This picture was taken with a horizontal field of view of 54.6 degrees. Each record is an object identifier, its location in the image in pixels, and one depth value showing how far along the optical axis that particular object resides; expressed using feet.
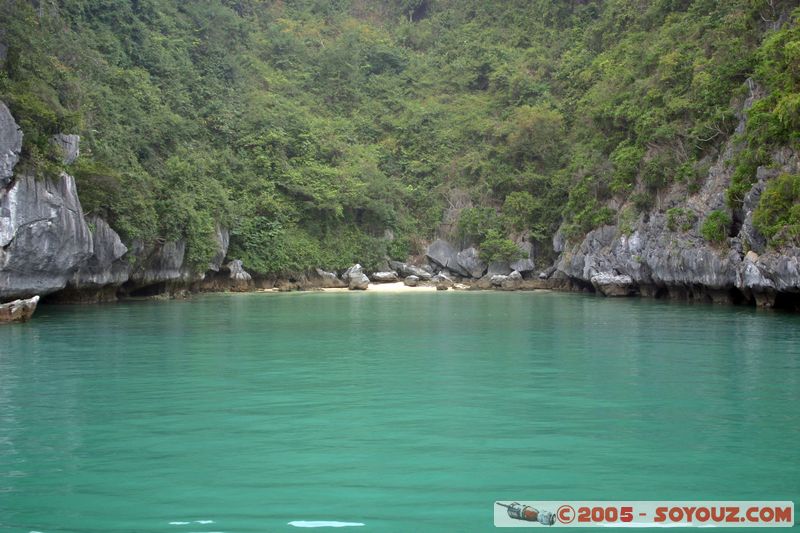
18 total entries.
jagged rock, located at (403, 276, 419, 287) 156.25
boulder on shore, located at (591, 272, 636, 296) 122.01
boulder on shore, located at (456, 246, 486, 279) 165.89
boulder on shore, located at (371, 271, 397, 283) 163.32
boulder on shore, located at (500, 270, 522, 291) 149.18
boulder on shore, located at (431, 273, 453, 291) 148.05
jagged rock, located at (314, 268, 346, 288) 156.24
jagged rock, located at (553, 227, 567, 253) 149.18
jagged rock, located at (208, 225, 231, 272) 130.41
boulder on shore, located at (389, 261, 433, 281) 165.89
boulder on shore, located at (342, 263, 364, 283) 154.08
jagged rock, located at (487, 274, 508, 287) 150.71
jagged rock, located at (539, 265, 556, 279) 157.69
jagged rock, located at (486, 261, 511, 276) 161.99
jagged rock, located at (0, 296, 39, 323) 70.23
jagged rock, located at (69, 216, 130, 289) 95.35
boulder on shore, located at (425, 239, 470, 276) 171.73
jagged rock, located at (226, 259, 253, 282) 140.26
